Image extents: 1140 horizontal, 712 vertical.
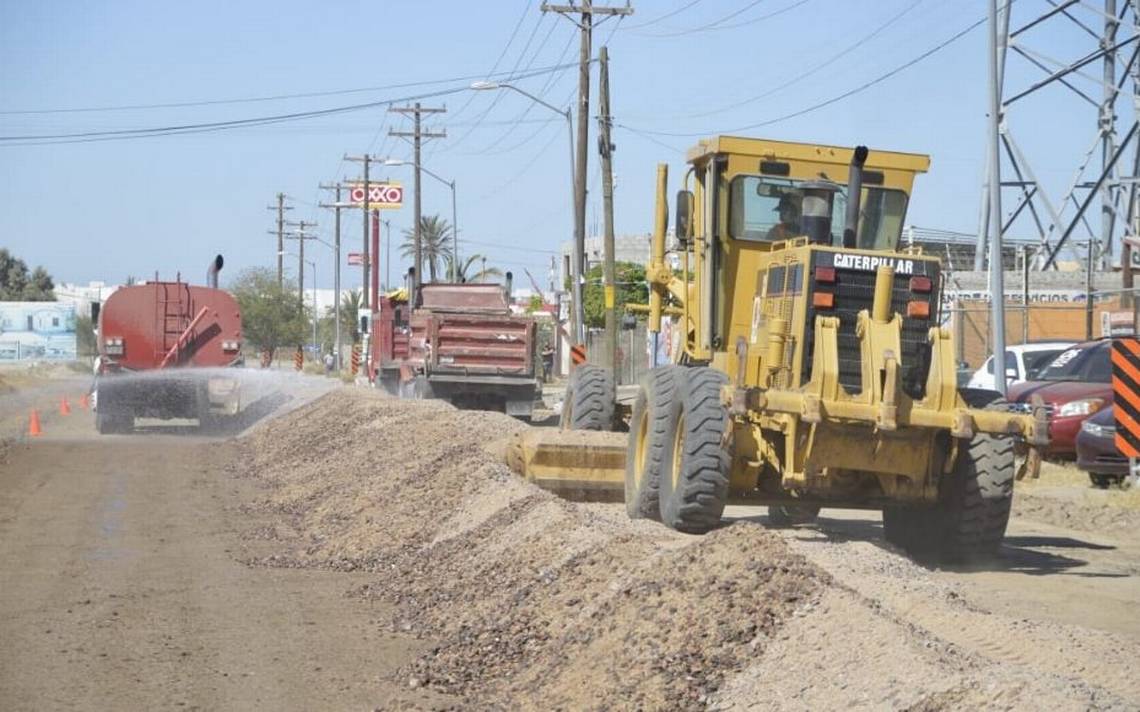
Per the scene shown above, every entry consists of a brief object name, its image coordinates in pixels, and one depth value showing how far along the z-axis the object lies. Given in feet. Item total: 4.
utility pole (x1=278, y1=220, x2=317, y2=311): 355.97
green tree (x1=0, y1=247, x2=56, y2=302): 380.99
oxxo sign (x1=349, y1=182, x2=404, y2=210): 326.05
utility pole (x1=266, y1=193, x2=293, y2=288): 357.00
